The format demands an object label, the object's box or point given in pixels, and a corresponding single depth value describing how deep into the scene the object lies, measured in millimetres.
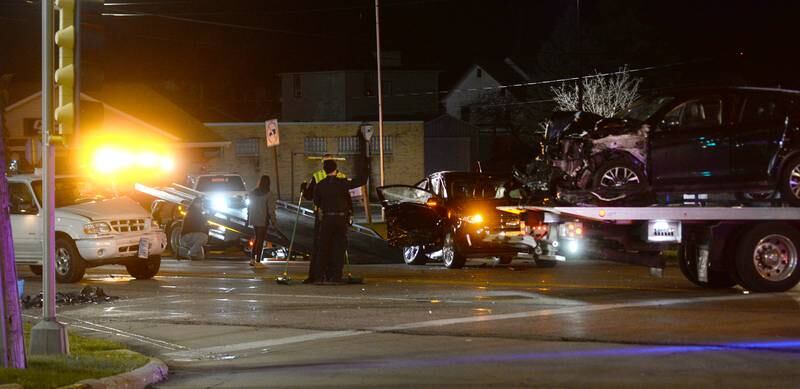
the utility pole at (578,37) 57250
